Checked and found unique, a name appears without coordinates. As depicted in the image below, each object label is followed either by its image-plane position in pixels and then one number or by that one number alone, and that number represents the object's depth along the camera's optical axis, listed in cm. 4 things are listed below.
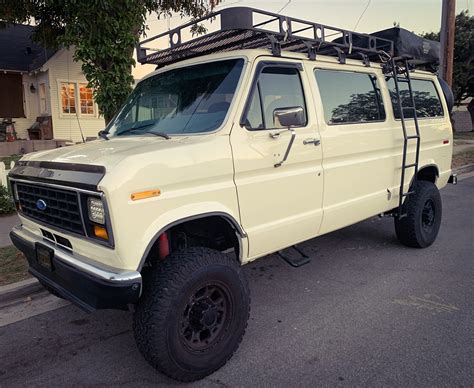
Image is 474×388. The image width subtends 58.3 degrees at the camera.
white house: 1709
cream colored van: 265
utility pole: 1175
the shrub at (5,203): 695
